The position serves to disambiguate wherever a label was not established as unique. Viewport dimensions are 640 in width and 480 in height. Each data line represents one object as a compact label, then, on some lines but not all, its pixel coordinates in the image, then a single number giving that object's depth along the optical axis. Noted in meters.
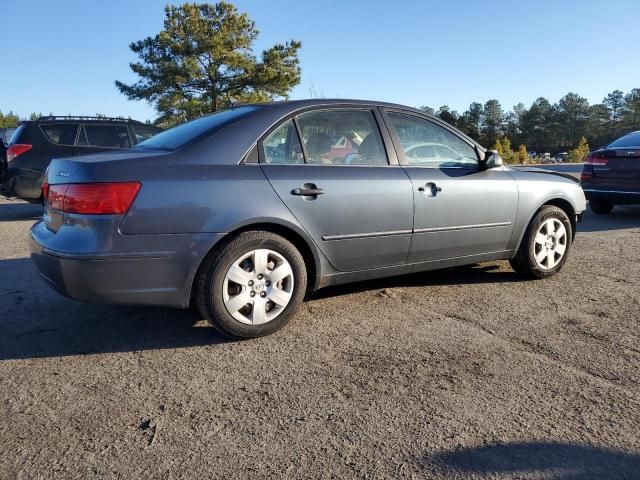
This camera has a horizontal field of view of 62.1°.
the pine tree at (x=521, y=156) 37.97
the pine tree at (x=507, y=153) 36.59
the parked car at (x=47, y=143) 8.33
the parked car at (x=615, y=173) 8.40
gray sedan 3.02
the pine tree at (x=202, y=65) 31.39
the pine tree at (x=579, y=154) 41.16
